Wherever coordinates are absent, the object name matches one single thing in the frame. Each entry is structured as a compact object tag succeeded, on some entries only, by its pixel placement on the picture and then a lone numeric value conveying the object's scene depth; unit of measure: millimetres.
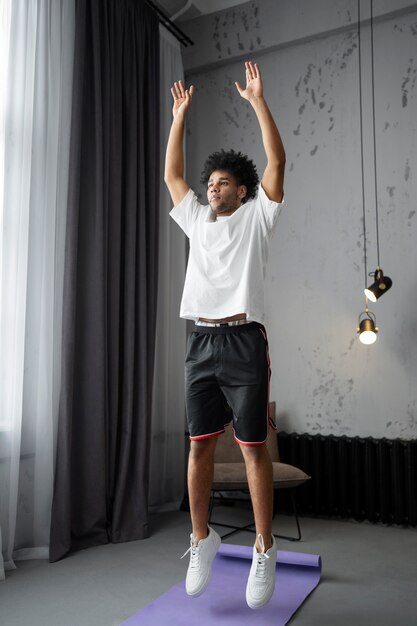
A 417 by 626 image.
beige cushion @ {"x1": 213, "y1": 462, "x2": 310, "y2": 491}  3221
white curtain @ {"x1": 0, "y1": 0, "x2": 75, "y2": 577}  2854
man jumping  2176
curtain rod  3963
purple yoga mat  2135
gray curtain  3127
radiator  3492
